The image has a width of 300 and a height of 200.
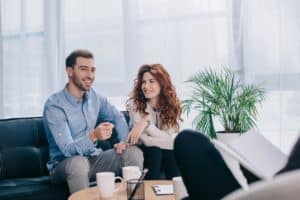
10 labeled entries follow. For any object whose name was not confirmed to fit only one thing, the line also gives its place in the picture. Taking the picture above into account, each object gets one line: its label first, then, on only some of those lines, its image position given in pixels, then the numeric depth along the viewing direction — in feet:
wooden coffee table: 6.27
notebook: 6.48
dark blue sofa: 8.68
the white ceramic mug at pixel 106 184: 6.20
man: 8.64
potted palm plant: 9.96
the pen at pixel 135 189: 5.88
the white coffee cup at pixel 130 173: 6.90
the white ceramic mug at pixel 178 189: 5.79
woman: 9.18
